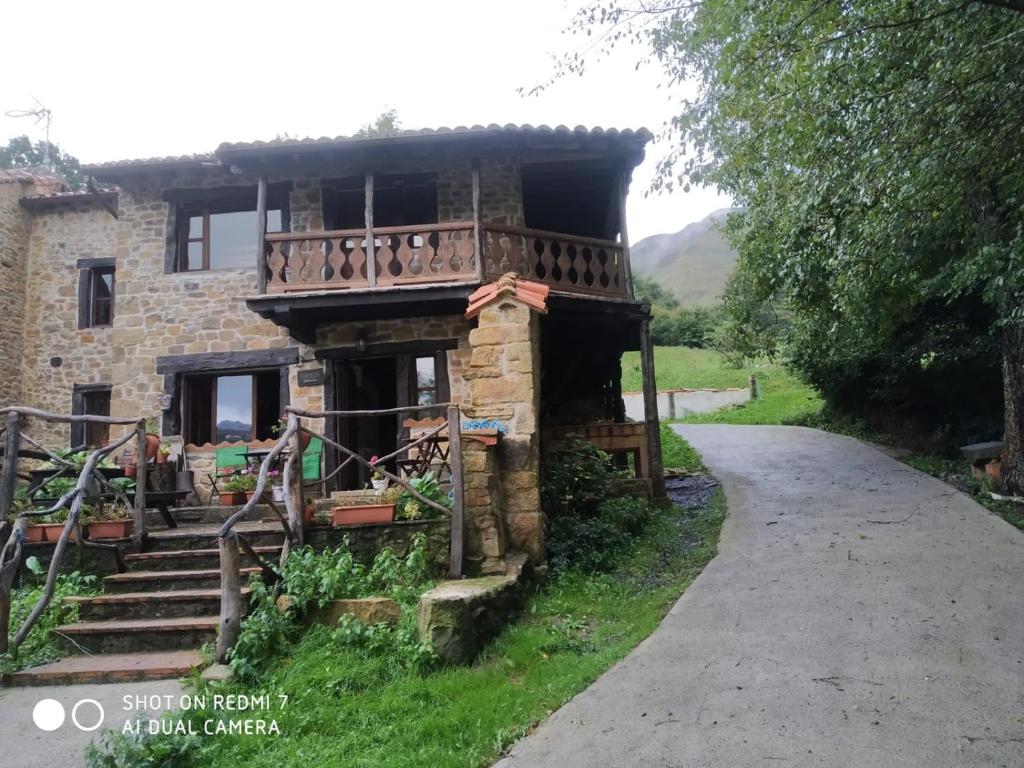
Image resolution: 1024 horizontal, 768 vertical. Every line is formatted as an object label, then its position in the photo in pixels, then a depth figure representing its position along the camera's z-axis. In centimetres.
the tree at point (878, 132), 514
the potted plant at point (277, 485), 791
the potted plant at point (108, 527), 567
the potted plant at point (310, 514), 534
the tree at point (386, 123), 2009
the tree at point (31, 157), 2417
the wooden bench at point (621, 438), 928
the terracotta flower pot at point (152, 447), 835
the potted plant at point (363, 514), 527
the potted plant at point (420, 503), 535
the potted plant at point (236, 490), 807
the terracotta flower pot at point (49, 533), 572
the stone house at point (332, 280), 903
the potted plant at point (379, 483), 546
